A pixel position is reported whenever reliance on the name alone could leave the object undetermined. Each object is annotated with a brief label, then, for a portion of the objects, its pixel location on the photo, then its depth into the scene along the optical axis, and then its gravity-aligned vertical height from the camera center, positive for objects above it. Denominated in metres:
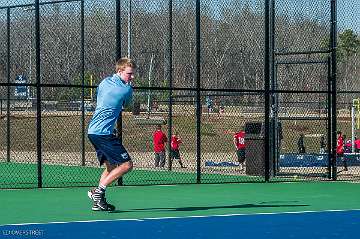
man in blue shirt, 14.50 -0.23
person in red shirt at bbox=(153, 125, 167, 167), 31.10 -1.22
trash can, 24.61 -1.03
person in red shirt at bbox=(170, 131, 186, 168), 30.98 -1.20
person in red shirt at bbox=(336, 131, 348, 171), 28.96 -1.18
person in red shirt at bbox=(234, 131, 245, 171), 28.38 -1.16
